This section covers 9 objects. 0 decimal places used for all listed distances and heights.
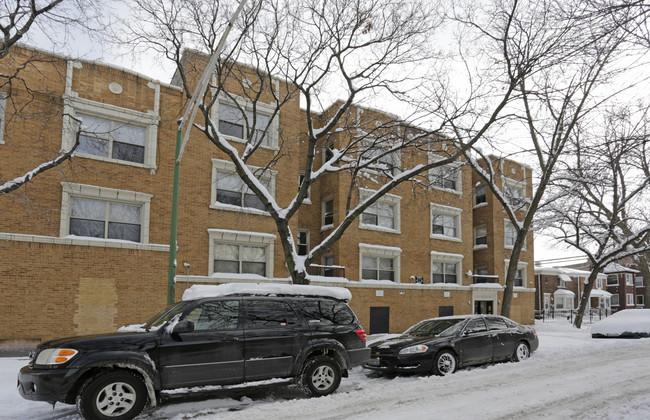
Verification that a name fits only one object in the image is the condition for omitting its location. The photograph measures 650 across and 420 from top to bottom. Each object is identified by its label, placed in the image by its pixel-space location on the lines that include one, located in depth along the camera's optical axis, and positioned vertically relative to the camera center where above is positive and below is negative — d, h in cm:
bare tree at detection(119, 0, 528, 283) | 1323 +438
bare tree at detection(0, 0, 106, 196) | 1030 +531
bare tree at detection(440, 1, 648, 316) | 1378 +544
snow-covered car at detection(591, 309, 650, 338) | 1800 -206
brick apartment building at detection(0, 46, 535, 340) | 1464 +189
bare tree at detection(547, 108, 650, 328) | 2391 +252
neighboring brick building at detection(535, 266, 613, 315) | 4691 -157
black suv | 627 -129
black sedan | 990 -169
